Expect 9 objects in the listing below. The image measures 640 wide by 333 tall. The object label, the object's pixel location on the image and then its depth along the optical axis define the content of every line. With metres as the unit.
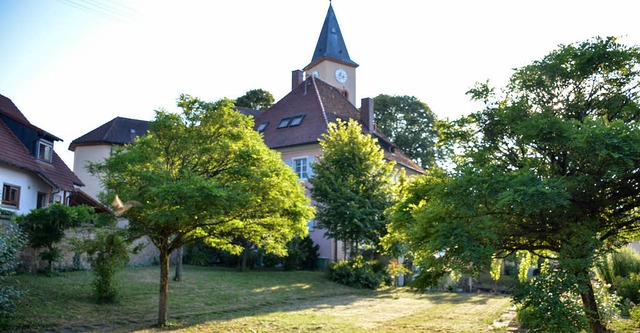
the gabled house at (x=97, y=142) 40.24
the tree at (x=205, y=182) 11.50
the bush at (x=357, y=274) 26.12
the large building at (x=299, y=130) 34.19
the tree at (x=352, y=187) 25.83
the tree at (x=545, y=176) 7.95
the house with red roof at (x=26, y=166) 23.09
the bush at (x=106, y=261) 14.85
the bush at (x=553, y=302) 8.05
